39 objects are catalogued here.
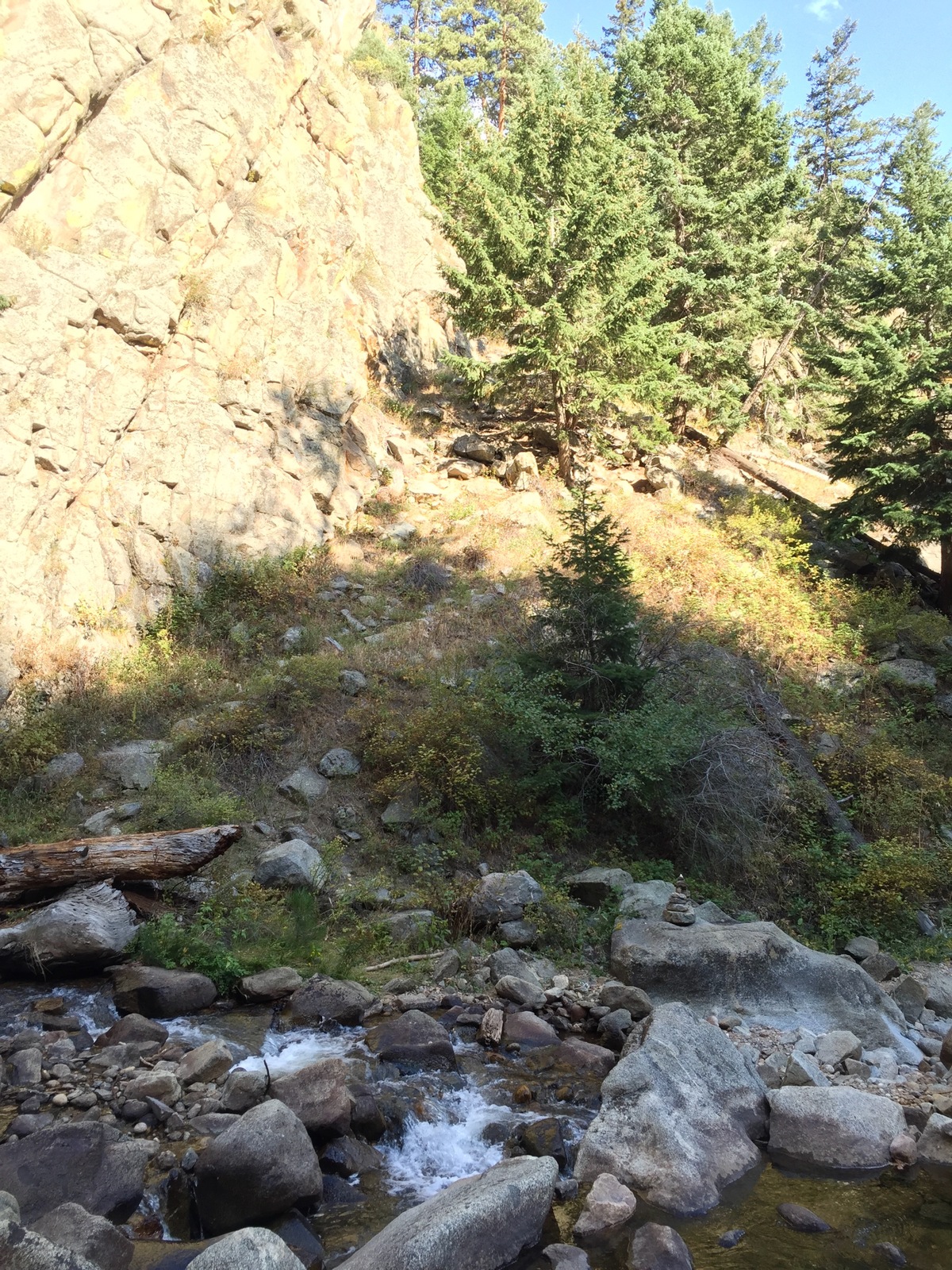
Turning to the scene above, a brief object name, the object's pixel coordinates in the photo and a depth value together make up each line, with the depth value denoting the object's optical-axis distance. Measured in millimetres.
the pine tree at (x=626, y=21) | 36281
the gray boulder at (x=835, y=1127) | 5805
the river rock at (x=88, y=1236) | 4328
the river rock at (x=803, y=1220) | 5035
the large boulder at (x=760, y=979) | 7727
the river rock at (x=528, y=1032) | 7277
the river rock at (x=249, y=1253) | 3992
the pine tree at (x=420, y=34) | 36719
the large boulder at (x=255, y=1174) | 4805
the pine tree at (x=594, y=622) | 11547
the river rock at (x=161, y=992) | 7230
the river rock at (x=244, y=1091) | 5801
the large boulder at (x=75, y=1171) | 4730
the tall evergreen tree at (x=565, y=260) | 19609
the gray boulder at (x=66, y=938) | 7543
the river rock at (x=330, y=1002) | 7434
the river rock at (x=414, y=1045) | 6781
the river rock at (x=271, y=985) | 7645
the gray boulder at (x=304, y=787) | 11453
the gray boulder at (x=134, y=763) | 11609
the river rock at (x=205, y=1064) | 6129
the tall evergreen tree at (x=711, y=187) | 23109
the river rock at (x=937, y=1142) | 5734
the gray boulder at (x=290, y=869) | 9430
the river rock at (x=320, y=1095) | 5551
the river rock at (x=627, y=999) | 7695
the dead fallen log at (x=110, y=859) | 8172
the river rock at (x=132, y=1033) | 6597
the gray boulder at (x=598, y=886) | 9938
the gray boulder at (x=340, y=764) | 11883
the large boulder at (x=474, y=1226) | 4297
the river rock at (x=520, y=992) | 7883
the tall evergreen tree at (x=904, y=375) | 17141
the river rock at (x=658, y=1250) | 4586
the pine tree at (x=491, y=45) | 36219
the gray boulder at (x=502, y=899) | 9391
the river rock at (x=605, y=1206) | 4922
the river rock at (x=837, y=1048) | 7109
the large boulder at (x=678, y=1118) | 5371
